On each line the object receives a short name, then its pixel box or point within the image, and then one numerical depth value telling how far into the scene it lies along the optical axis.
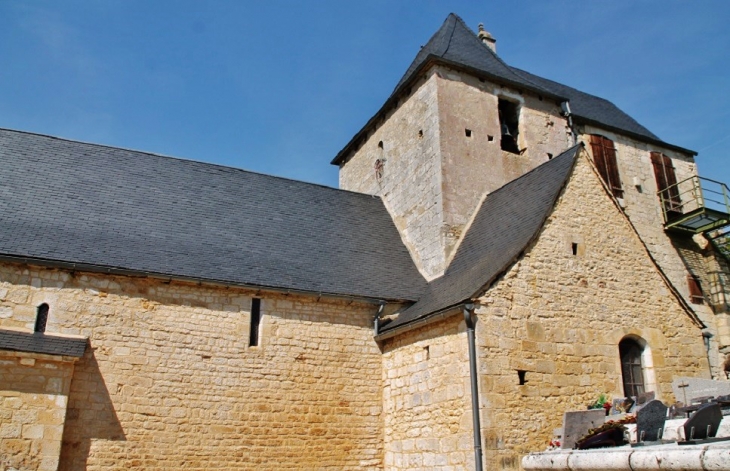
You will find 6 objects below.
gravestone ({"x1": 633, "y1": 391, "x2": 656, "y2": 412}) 8.91
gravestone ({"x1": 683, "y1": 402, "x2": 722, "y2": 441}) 5.94
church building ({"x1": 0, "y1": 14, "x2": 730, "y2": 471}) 9.04
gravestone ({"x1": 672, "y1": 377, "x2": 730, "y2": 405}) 9.62
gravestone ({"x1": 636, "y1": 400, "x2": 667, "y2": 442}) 6.61
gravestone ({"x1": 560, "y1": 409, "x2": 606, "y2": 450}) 8.19
